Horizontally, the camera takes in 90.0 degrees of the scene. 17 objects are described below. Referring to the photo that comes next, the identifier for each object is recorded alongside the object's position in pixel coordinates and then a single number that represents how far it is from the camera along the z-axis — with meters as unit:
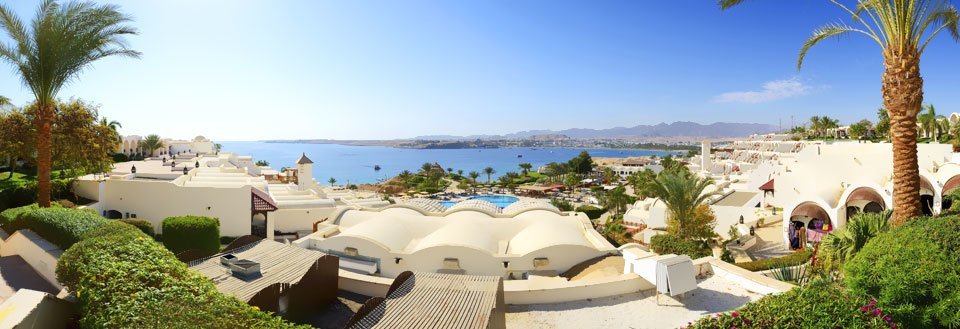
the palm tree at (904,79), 9.47
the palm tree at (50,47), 12.66
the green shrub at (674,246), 13.69
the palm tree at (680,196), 19.53
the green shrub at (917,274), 6.00
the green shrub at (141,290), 4.71
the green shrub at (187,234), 13.80
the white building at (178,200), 18.22
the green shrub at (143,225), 14.91
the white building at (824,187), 18.19
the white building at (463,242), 14.41
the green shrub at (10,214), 11.27
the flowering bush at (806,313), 5.04
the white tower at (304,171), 32.41
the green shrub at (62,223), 9.04
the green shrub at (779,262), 12.67
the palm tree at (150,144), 52.94
